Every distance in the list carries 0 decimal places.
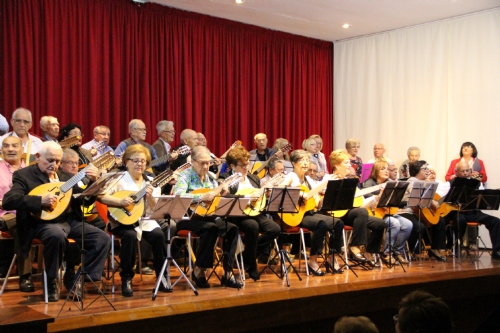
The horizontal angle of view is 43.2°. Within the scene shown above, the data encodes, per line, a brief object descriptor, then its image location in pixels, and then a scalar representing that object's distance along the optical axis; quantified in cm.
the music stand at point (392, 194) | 698
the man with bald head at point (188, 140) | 786
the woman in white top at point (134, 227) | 545
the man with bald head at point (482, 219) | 877
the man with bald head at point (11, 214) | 558
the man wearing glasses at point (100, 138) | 792
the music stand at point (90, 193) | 475
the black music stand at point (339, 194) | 641
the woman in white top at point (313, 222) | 681
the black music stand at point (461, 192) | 789
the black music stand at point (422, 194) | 751
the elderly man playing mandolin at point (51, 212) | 497
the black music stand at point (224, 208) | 568
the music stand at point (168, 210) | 519
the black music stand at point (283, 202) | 604
